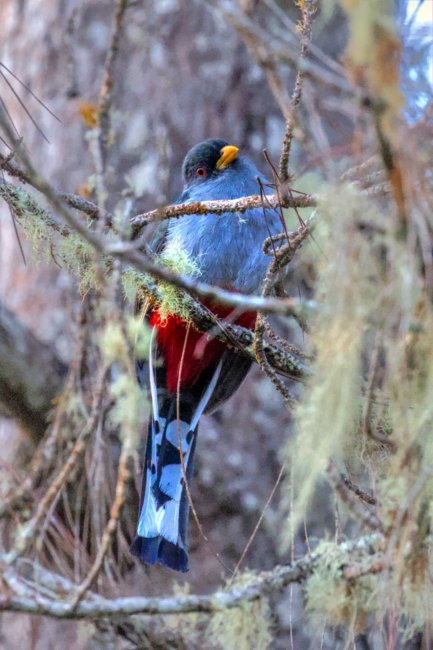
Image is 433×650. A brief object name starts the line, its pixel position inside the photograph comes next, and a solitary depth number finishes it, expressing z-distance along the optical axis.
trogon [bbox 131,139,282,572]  7.30
